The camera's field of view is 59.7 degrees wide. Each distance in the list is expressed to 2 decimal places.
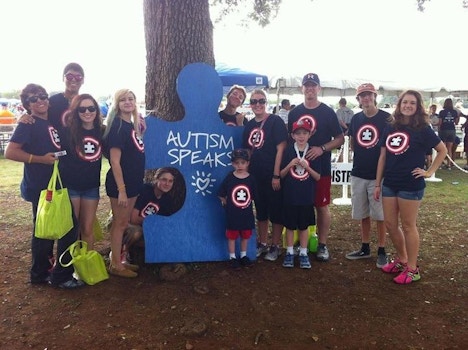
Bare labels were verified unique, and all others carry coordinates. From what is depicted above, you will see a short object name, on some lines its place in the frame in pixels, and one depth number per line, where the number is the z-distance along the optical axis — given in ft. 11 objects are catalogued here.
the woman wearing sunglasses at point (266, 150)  12.45
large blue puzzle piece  12.30
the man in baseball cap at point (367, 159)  12.53
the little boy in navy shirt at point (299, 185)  12.40
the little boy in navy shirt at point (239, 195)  12.26
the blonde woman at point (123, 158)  10.94
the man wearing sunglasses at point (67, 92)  11.59
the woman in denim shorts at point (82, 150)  10.85
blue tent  33.91
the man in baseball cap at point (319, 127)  12.71
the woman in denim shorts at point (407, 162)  11.25
